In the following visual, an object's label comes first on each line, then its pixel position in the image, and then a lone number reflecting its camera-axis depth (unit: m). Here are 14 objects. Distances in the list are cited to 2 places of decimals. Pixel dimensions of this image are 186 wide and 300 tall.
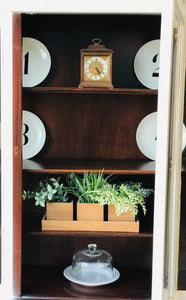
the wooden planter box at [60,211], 1.80
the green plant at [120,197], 1.75
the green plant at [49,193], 1.79
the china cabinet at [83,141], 1.68
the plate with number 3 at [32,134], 1.92
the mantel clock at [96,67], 1.75
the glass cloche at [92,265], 1.81
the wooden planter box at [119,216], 1.79
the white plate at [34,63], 1.88
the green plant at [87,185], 1.81
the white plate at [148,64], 1.91
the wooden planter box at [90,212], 1.79
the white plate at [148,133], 1.95
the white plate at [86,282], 1.76
